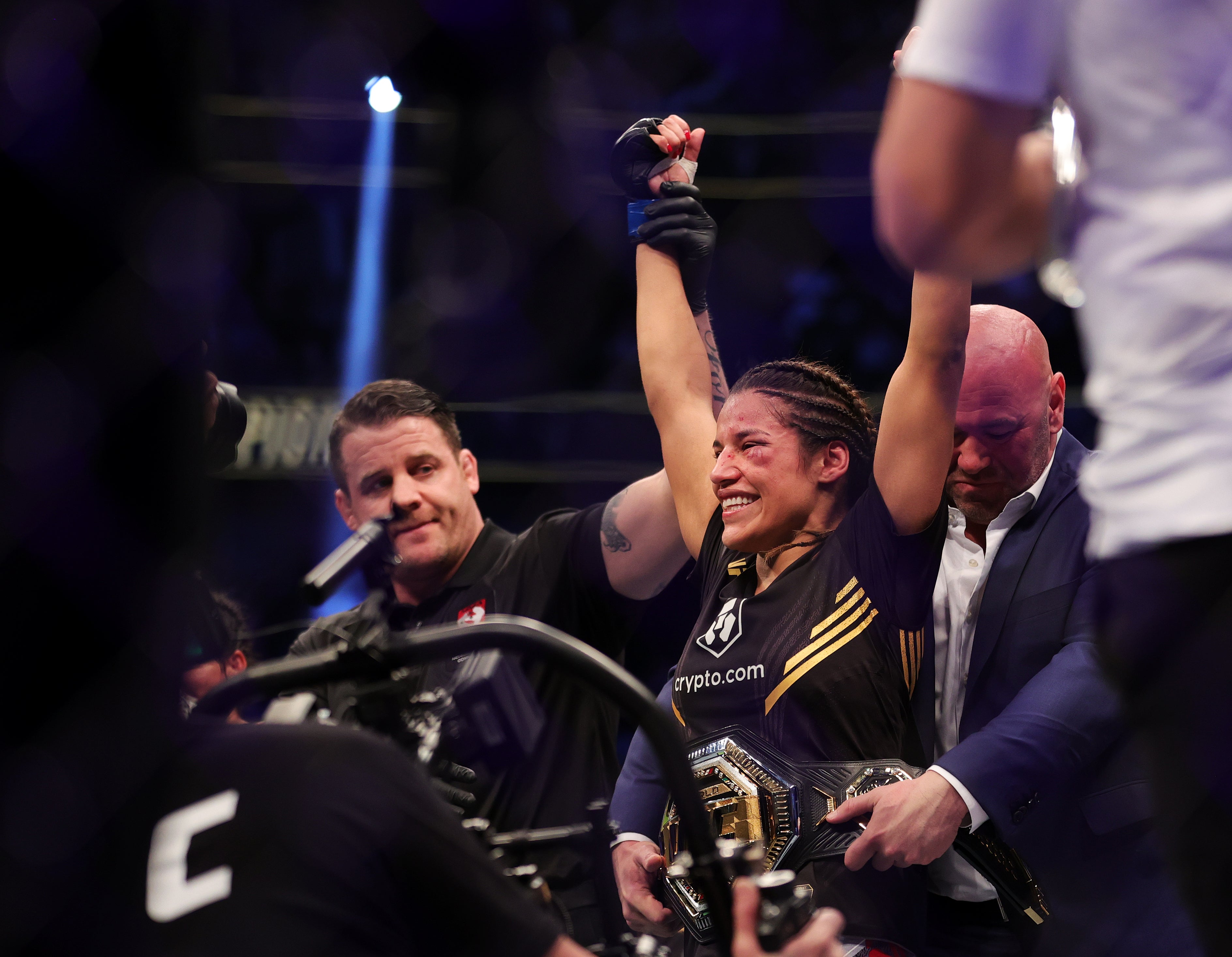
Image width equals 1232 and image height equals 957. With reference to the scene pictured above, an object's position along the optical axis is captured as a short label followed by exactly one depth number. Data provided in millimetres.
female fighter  3613
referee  3842
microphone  2891
